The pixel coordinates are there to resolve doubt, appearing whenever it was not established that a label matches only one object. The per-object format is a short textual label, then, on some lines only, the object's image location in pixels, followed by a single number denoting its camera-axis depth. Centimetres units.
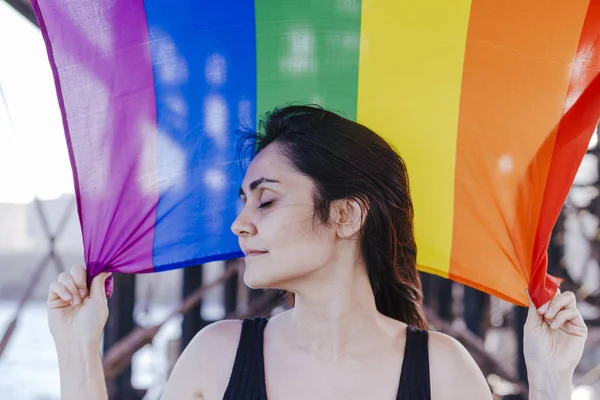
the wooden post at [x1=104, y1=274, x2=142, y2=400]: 370
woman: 158
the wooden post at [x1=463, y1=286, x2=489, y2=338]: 475
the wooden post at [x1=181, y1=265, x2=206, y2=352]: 436
